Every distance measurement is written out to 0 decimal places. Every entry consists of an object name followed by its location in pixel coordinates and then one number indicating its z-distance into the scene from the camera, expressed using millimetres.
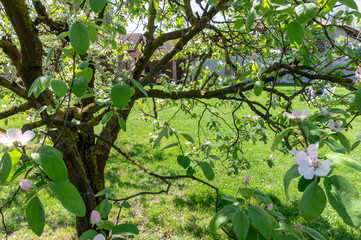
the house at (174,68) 18580
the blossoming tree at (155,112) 477
